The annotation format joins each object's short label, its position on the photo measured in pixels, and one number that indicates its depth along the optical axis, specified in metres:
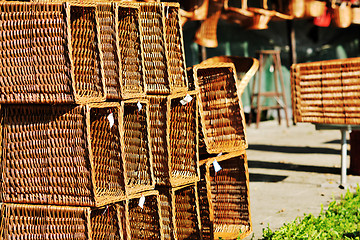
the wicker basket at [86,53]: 5.95
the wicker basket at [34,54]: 5.77
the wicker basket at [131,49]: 6.42
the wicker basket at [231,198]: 7.81
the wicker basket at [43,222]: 5.90
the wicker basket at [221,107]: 7.61
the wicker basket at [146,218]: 6.57
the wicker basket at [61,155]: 5.83
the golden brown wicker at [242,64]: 8.22
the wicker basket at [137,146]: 6.36
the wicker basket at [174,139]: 6.64
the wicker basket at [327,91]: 10.25
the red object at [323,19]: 19.27
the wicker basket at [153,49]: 6.67
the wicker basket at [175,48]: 6.87
